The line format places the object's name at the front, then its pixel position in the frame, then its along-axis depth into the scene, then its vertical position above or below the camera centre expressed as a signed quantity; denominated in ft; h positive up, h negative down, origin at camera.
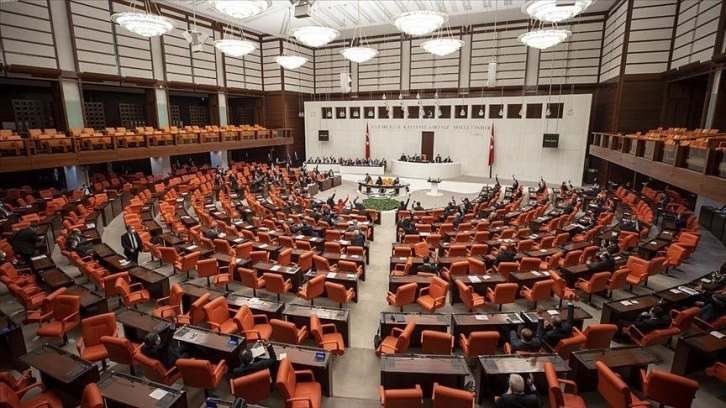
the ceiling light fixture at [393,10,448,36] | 33.58 +10.98
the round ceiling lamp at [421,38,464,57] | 43.82 +11.21
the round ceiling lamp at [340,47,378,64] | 45.67 +10.57
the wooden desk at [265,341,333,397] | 16.80 -10.23
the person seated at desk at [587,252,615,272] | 27.94 -9.67
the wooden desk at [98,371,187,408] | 14.32 -10.25
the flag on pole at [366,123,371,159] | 97.35 -2.03
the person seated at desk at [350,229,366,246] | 34.41 -9.56
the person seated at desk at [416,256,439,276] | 28.02 -9.96
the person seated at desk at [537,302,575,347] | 18.84 -9.93
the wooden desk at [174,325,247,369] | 17.66 -9.97
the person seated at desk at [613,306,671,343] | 20.85 -10.39
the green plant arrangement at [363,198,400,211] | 57.26 -10.71
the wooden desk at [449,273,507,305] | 26.27 -10.32
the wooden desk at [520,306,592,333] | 20.39 -10.23
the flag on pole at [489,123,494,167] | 84.53 -2.89
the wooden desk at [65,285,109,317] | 22.16 -9.97
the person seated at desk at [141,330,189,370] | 17.15 -10.02
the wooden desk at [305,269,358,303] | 26.86 -10.35
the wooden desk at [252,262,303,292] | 28.09 -10.23
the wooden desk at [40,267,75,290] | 24.62 -9.77
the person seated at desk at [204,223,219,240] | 34.93 -9.23
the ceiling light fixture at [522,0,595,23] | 30.04 +10.86
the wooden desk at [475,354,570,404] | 16.37 -10.32
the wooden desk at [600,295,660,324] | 22.13 -10.31
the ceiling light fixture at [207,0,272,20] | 31.58 +11.43
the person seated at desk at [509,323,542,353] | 18.06 -10.13
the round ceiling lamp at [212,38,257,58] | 46.03 +11.69
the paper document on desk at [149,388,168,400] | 14.60 -10.24
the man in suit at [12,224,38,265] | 30.17 -8.67
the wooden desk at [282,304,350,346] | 21.13 -10.31
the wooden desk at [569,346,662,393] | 17.08 -10.45
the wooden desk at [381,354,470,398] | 16.11 -10.23
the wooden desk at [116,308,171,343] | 19.25 -9.88
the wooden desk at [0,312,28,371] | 19.10 -10.93
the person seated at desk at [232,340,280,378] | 15.72 -9.77
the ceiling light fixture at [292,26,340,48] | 39.06 +11.18
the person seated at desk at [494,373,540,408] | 14.06 -9.98
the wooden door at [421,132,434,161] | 92.07 -1.92
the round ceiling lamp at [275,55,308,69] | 54.19 +11.36
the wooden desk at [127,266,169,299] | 25.86 -10.18
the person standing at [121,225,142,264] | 31.94 -9.41
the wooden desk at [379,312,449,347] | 20.39 -10.25
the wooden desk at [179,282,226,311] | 23.40 -10.00
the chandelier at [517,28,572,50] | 40.27 +11.24
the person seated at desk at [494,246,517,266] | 29.37 -9.51
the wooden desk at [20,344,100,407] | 15.69 -10.05
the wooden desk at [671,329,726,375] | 18.13 -10.76
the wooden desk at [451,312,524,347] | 20.25 -10.18
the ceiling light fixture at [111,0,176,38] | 37.07 +11.89
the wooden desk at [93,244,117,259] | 29.76 -9.45
